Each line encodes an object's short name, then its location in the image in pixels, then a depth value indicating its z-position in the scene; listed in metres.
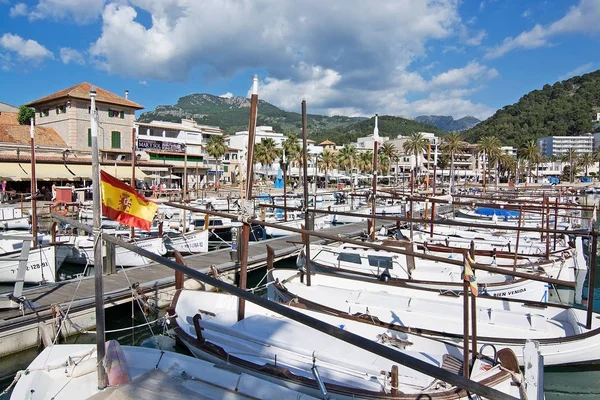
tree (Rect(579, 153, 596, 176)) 129.50
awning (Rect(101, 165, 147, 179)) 50.47
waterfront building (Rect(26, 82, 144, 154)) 54.41
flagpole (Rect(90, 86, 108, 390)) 5.86
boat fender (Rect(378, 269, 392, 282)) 16.75
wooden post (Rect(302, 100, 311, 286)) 15.70
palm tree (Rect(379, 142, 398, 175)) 105.38
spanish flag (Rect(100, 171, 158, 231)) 7.24
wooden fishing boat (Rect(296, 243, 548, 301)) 17.12
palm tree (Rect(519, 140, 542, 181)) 116.44
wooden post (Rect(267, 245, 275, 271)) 16.95
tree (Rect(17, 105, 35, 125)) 69.51
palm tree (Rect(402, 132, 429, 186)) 92.12
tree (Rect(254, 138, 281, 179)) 81.00
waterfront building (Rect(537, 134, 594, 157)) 180.25
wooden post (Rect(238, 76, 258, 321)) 11.43
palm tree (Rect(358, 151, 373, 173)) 99.81
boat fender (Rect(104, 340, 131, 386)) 6.82
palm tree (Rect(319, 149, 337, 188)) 88.35
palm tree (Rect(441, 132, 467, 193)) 81.03
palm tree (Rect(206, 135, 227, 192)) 77.75
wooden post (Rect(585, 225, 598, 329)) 12.10
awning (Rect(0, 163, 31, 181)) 42.53
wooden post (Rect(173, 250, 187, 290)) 14.59
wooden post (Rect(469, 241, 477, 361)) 8.90
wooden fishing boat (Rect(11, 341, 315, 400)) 6.25
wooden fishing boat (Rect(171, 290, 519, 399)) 8.21
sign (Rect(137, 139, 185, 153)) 70.29
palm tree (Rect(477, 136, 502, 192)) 94.56
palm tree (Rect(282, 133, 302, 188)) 81.44
